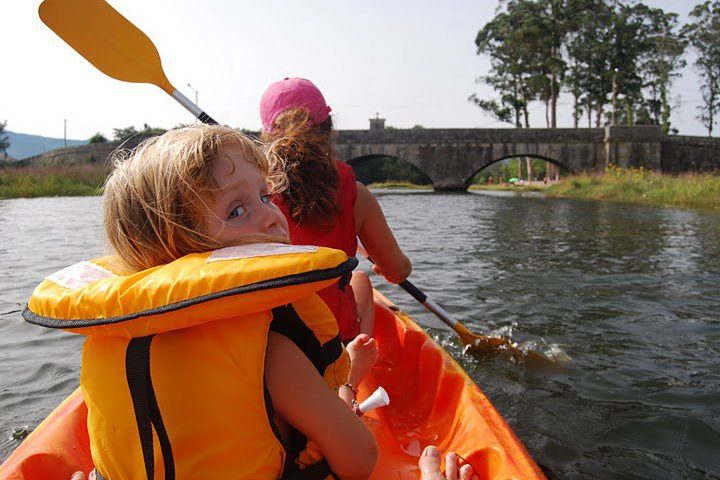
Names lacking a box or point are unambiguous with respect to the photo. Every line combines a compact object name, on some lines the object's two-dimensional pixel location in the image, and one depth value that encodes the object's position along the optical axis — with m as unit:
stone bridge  23.16
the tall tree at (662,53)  31.19
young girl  0.96
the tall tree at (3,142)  70.60
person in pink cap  1.98
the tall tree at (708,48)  32.59
